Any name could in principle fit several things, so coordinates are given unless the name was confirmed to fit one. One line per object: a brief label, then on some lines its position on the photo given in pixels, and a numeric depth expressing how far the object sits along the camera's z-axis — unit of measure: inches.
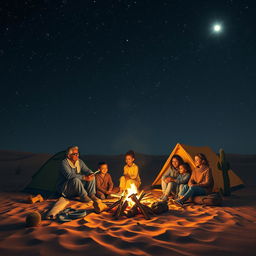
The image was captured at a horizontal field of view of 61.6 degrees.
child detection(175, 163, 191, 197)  239.8
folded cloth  157.8
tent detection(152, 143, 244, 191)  273.9
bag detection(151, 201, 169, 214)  179.5
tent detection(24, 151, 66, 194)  282.5
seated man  225.5
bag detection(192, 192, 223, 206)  209.1
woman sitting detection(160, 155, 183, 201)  237.9
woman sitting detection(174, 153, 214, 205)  218.1
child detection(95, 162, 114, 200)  261.6
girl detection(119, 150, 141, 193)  270.5
